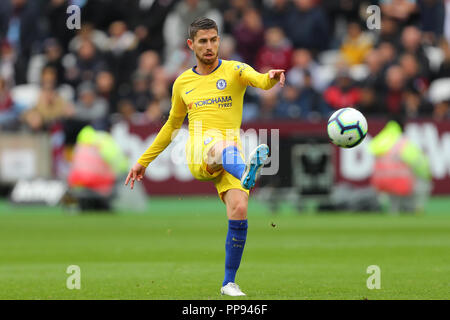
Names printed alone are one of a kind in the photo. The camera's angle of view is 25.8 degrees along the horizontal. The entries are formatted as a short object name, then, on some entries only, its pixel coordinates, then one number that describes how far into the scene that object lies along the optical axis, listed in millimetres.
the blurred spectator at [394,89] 21938
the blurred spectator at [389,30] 22922
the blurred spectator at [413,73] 22125
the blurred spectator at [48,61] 23781
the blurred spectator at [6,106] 23197
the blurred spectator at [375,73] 22141
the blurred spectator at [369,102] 21938
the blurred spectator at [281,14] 23922
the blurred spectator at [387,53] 22344
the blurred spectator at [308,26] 23516
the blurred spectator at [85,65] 23766
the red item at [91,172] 19734
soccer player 8406
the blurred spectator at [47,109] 22344
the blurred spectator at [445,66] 22609
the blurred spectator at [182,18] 23891
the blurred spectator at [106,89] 23312
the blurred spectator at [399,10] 23250
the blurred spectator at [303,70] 22797
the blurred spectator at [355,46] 23250
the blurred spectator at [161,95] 22922
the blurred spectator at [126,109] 22808
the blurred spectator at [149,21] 24000
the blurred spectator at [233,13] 24156
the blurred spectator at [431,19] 23234
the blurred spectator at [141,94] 23219
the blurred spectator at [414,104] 21625
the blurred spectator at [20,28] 24608
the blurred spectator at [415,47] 22422
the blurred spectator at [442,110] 21625
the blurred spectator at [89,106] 22938
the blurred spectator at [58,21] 24345
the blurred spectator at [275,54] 22766
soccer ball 8812
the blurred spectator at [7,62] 24594
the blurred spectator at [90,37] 24078
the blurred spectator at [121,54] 23984
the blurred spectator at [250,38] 23609
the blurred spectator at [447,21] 23391
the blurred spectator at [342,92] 21906
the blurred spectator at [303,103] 22375
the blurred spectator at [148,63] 23438
